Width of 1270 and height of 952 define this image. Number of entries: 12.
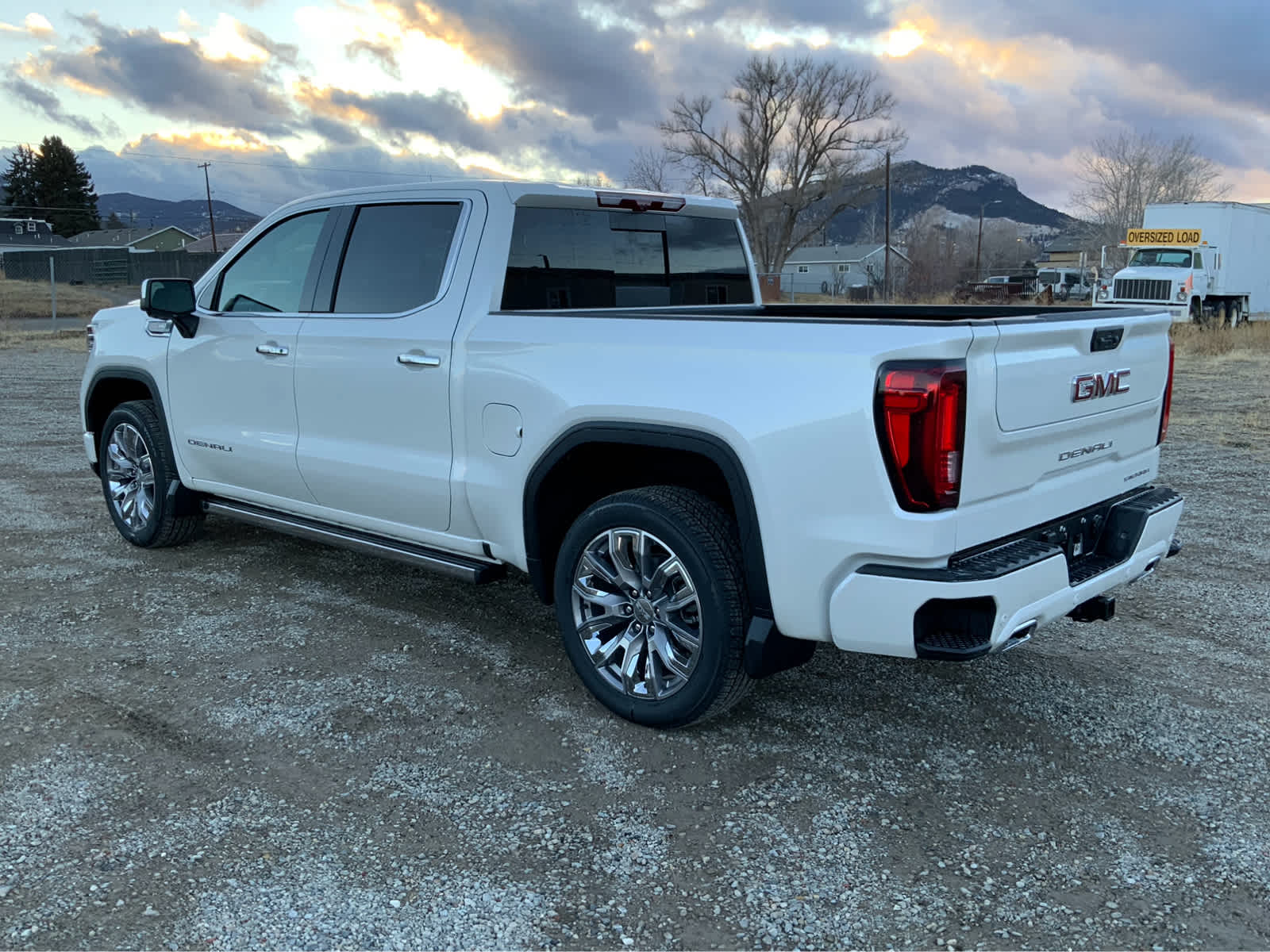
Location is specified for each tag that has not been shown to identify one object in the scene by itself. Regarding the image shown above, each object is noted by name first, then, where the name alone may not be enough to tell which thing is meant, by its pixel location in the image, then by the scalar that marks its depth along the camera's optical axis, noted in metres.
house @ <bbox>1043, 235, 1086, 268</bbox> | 118.21
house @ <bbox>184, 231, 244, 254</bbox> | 77.06
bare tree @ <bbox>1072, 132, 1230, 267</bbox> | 69.25
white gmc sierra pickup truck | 2.97
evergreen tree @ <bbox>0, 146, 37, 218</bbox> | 82.94
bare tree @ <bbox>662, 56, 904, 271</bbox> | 55.00
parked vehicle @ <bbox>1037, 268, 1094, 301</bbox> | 50.53
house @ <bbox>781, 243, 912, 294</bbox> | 87.19
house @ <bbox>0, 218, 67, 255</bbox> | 74.25
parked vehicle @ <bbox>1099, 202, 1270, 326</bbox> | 28.11
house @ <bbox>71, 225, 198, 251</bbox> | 78.94
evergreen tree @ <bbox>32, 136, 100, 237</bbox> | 81.94
